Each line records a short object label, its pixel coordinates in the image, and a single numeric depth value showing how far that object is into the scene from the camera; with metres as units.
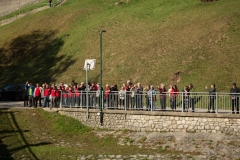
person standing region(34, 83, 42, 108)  38.29
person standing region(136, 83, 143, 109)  33.25
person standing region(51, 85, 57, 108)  37.41
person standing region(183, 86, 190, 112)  31.45
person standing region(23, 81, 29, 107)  39.72
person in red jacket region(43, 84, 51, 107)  38.01
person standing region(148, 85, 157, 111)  32.78
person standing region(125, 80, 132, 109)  33.83
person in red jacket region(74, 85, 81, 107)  36.12
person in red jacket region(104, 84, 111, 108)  34.78
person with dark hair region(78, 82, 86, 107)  35.72
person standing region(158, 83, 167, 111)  32.38
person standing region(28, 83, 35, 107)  38.97
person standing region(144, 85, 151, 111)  33.01
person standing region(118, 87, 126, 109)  33.96
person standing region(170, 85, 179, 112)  32.00
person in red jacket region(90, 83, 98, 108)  35.47
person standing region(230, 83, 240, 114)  29.92
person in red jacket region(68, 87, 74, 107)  36.59
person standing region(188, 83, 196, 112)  31.35
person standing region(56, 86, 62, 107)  37.50
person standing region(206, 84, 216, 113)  30.84
